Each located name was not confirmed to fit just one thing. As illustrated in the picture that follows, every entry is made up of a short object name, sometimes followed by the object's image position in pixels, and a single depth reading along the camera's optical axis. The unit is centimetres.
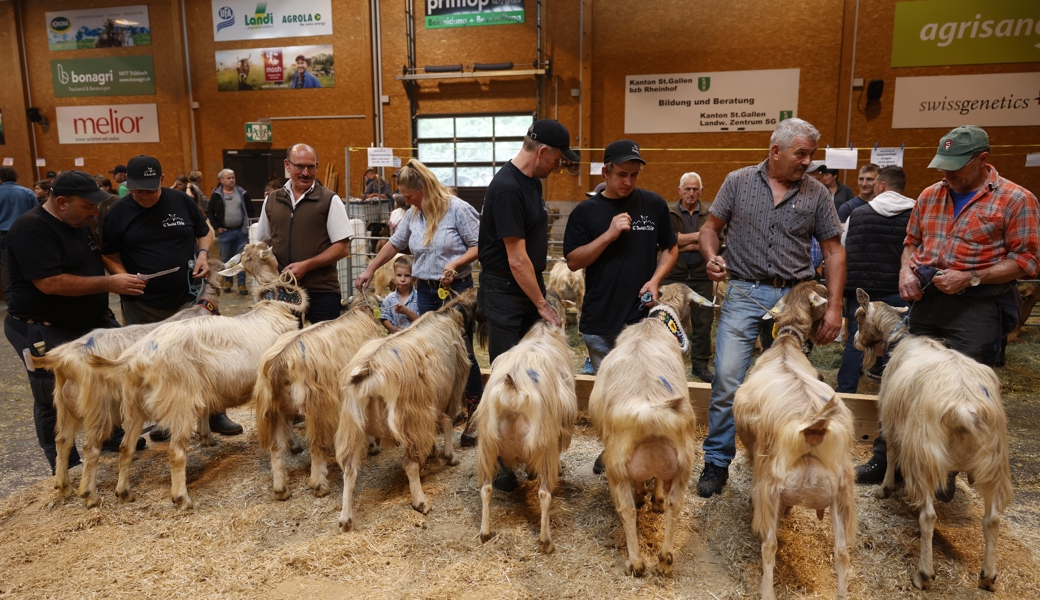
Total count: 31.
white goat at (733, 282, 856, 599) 270
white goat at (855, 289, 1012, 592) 293
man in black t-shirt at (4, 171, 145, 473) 381
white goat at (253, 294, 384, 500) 378
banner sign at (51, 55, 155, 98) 1675
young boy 505
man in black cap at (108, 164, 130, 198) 1162
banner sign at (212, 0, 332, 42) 1556
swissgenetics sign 1234
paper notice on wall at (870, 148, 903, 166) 905
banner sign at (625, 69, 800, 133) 1345
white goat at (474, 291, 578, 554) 324
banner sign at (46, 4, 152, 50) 1652
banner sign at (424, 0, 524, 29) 1452
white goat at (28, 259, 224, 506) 371
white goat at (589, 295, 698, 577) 293
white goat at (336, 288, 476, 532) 352
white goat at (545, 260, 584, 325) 789
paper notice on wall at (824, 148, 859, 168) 830
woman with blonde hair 457
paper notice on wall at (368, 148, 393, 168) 903
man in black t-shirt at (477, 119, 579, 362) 353
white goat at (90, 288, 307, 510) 372
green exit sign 1534
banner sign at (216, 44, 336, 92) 1574
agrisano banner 1212
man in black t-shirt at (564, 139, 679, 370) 375
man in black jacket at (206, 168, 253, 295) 1068
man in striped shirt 355
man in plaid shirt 330
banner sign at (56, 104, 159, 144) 1692
